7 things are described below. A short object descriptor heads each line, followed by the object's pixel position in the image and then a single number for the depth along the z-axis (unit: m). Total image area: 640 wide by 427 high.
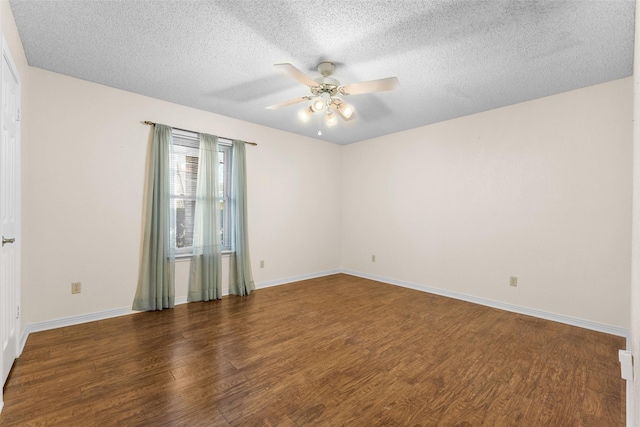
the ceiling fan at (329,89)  2.25
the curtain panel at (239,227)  4.16
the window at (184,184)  3.73
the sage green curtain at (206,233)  3.82
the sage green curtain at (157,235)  3.38
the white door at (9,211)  1.80
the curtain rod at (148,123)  3.44
